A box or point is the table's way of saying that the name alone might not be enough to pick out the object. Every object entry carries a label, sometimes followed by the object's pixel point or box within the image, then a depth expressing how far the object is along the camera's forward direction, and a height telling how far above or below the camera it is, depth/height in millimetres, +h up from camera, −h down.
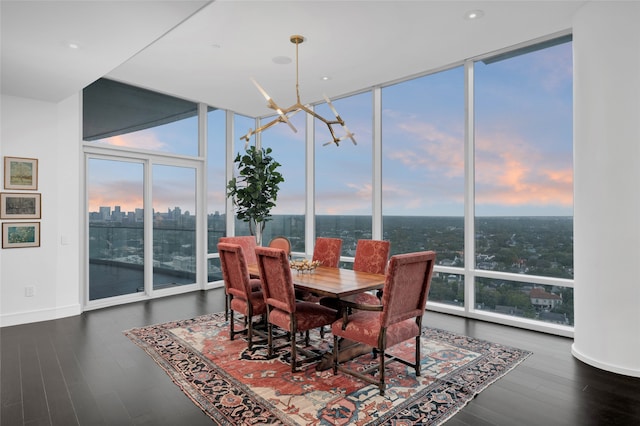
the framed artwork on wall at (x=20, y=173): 4461 +548
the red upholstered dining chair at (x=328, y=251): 4621 -441
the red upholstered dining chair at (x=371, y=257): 4121 -461
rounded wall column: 3123 +279
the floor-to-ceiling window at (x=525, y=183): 4184 +416
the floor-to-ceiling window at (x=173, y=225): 6090 -135
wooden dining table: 3127 -610
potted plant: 6371 +551
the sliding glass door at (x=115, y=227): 5344 -148
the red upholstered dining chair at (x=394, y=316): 2727 -789
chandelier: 3365 +1002
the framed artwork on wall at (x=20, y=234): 4465 -212
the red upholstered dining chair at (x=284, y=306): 3125 -811
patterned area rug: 2496 -1332
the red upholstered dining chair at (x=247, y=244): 4848 -364
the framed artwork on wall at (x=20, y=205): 4457 +150
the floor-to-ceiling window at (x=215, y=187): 6789 +573
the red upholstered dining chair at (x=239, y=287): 3684 -745
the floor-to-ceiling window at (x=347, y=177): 5977 +698
